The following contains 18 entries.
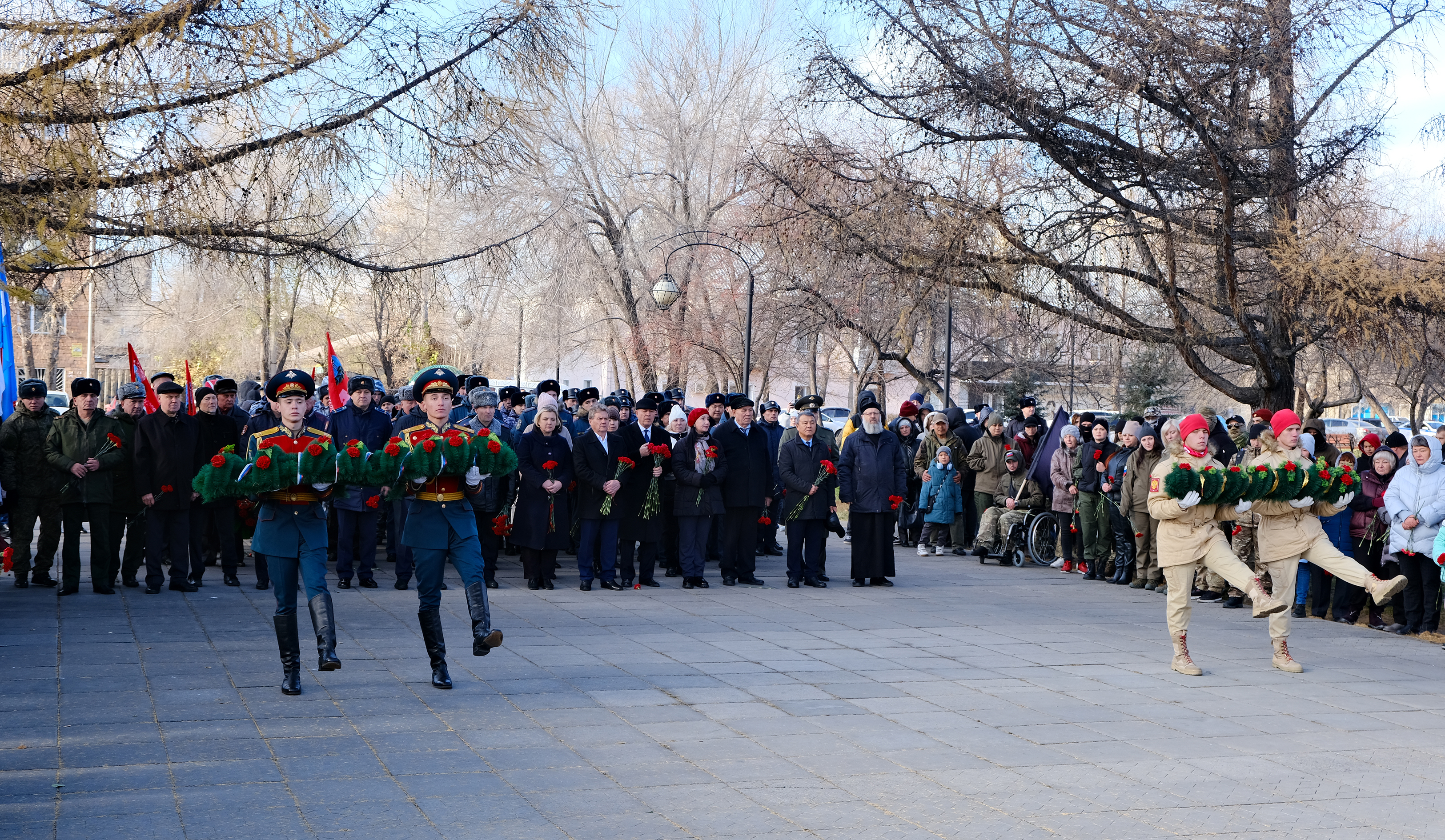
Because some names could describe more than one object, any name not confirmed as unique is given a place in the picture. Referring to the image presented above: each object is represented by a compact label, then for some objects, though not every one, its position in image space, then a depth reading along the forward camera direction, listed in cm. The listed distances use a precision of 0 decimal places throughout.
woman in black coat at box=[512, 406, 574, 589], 1295
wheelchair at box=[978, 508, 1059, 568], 1652
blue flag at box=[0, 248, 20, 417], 1071
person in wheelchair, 1644
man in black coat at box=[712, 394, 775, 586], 1386
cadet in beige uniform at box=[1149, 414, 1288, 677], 923
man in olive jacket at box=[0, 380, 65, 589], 1181
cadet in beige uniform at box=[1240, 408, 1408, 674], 952
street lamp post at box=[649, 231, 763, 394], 2359
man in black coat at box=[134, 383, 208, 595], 1175
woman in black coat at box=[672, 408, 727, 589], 1352
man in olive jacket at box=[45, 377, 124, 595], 1152
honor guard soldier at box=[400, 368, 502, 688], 800
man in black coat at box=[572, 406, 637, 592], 1295
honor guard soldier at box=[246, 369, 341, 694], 787
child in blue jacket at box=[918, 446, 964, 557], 1714
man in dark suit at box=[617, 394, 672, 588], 1328
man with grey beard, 1399
